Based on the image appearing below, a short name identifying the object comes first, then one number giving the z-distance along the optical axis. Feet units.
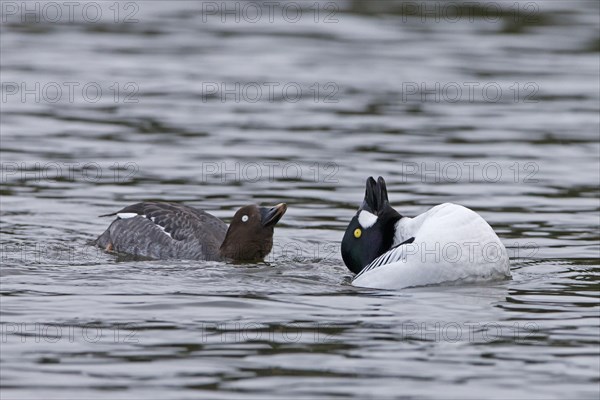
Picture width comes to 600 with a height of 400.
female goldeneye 47.32
